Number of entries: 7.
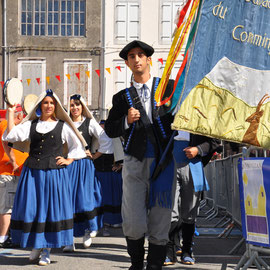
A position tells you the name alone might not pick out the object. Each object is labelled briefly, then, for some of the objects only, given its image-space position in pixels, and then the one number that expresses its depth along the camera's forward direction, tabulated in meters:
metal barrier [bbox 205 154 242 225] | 9.45
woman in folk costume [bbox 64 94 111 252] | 8.27
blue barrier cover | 5.29
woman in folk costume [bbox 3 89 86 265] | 6.93
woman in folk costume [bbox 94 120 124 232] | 9.74
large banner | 5.17
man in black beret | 5.27
